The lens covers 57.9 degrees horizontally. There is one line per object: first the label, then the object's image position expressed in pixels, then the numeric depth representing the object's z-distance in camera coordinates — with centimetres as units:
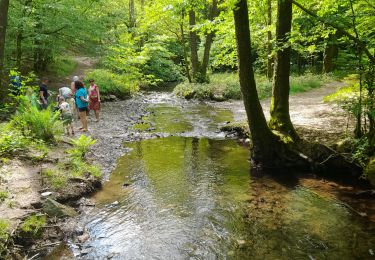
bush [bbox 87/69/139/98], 2159
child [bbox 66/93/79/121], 1332
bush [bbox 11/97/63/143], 922
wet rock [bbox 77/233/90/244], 569
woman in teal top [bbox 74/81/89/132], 1218
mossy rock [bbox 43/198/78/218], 621
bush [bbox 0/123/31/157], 757
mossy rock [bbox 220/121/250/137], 1241
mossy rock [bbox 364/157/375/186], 717
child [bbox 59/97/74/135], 1102
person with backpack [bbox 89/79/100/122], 1399
